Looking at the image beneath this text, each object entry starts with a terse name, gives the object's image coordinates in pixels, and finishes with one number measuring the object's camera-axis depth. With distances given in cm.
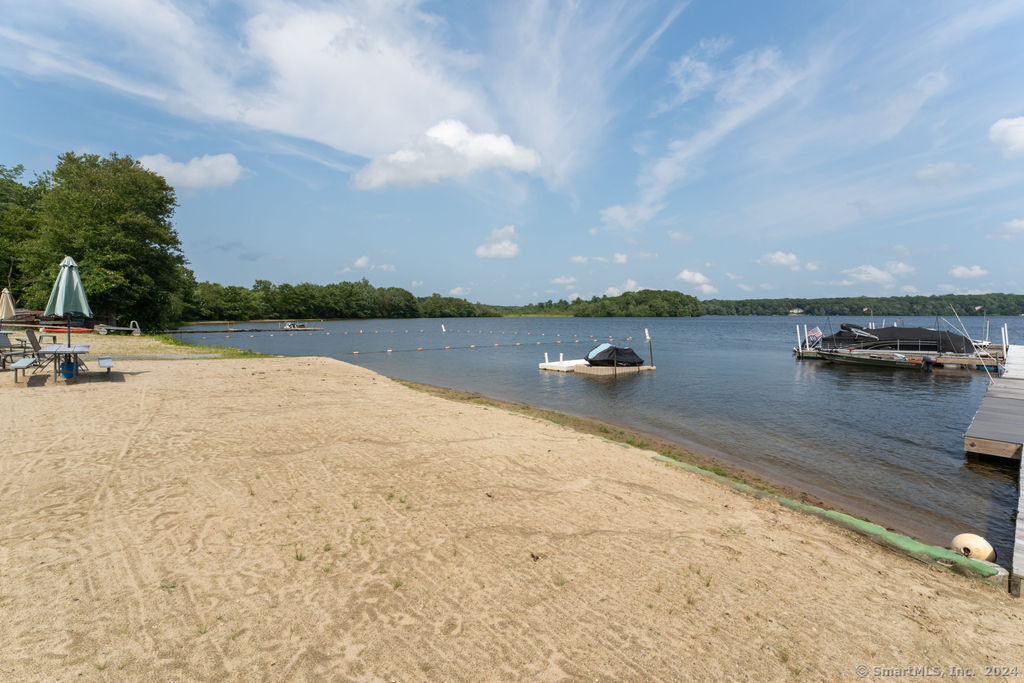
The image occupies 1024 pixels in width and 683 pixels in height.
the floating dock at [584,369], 2888
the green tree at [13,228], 3944
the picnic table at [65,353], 1256
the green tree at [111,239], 3597
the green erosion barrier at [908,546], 514
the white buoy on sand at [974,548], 549
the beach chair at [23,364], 1259
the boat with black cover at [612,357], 2973
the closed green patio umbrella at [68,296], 1305
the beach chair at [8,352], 1534
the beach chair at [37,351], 1346
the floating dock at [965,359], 3253
